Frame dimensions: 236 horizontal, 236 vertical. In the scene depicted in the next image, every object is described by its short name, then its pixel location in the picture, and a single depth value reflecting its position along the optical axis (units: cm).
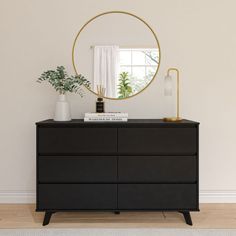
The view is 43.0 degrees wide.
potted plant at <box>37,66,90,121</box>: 278
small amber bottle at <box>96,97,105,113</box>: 287
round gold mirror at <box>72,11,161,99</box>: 306
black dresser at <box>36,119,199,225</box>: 259
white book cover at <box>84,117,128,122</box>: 271
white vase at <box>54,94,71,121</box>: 278
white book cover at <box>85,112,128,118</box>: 271
